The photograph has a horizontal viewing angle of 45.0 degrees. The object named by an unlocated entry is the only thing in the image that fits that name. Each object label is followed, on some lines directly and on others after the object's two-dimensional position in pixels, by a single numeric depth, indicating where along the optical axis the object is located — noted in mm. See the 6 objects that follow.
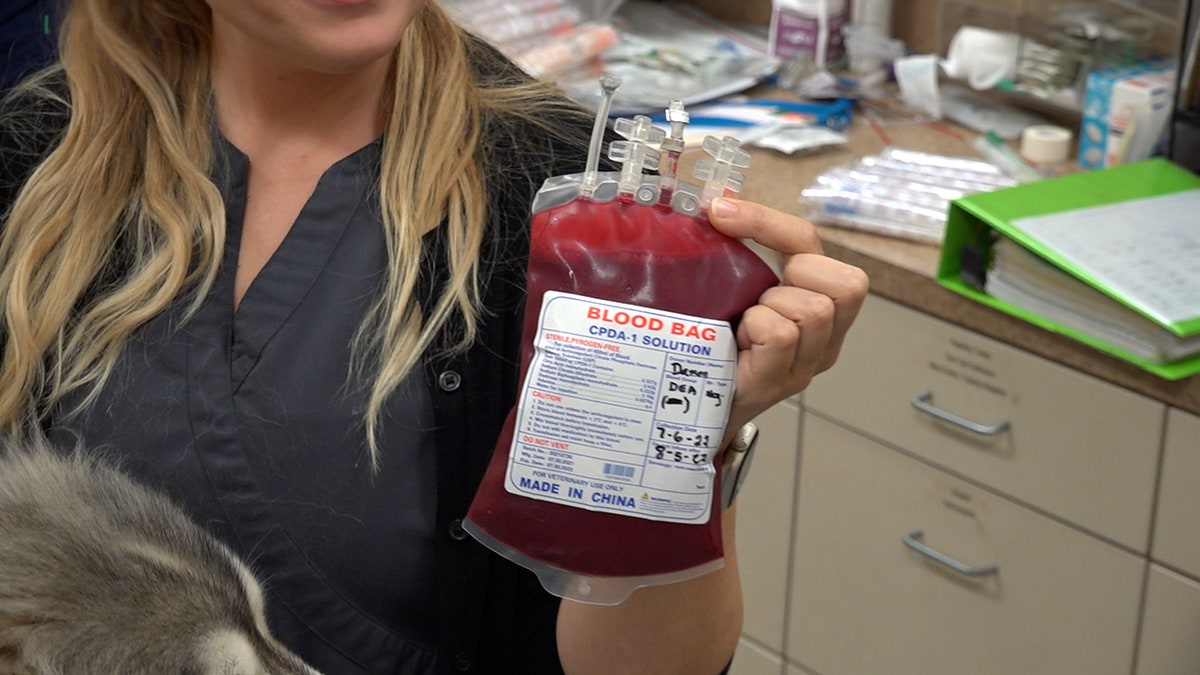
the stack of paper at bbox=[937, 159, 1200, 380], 1646
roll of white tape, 2178
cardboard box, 2037
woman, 1133
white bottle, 2527
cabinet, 1758
